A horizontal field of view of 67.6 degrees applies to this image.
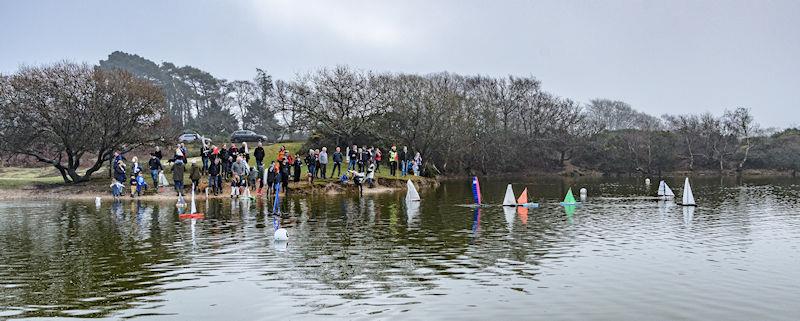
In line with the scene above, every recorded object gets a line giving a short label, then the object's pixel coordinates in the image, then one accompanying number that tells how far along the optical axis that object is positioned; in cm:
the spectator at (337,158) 4191
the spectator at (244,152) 3793
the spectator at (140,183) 3573
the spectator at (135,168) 3488
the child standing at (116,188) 3456
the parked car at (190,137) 7378
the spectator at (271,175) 3497
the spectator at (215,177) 3538
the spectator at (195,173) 3372
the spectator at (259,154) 3781
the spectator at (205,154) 3781
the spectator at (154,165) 3625
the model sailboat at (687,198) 3080
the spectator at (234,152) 3800
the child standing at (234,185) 3460
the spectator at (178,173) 3275
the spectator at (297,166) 4005
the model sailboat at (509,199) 3039
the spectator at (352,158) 4284
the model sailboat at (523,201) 3066
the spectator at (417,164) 5171
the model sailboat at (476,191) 3050
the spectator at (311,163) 4053
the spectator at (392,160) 4703
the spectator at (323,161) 4202
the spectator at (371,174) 4372
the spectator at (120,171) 3455
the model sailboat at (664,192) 3722
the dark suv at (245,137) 7381
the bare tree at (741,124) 10081
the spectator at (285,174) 3585
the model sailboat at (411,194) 3334
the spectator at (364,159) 4344
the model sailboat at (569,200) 3154
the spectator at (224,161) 3775
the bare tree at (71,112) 4022
